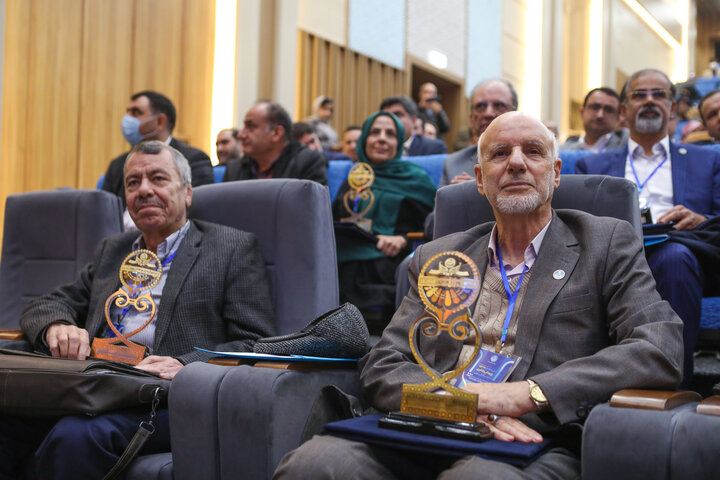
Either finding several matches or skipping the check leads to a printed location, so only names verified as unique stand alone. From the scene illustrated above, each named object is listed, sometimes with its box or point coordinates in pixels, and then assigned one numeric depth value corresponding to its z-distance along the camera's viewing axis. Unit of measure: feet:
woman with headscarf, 11.52
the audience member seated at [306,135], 16.88
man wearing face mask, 13.66
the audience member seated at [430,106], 23.62
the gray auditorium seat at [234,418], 4.99
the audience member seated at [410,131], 15.98
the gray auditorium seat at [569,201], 6.12
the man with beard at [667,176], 7.68
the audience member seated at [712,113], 12.70
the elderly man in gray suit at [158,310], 5.71
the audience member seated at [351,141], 17.51
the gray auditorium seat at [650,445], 3.73
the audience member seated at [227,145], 17.80
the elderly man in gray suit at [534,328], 4.69
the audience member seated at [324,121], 19.45
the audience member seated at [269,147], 13.23
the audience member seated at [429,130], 20.91
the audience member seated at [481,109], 10.89
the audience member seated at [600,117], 14.55
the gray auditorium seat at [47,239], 9.39
